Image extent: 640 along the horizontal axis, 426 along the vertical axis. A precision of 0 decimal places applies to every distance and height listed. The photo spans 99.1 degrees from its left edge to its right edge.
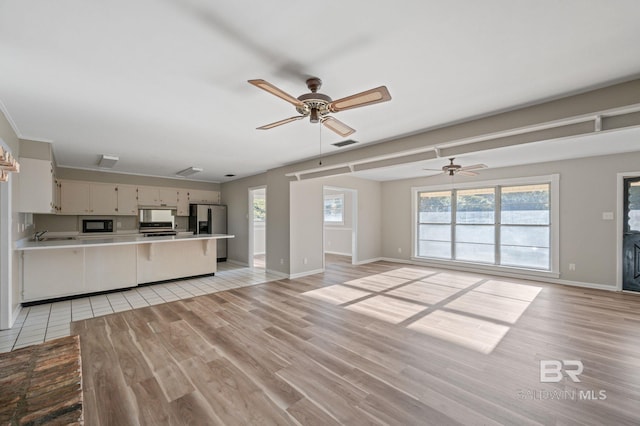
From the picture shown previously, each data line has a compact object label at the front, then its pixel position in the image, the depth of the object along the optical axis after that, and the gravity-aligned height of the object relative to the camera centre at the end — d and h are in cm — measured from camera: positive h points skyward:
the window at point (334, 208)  964 +12
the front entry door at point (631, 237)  473 -44
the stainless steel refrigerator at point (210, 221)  770 -27
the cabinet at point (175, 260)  515 -98
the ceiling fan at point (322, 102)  188 +84
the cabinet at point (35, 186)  385 +37
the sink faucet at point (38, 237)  485 -46
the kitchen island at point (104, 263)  406 -90
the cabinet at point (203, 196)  785 +45
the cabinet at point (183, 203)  758 +24
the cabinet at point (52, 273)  402 -95
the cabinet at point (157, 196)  695 +40
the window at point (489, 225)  588 -33
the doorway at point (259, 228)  911 -59
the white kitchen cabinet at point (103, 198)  621 +31
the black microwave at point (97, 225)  630 -32
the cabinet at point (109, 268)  451 -97
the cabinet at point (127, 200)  661 +28
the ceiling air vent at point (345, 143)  420 +109
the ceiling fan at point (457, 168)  507 +81
